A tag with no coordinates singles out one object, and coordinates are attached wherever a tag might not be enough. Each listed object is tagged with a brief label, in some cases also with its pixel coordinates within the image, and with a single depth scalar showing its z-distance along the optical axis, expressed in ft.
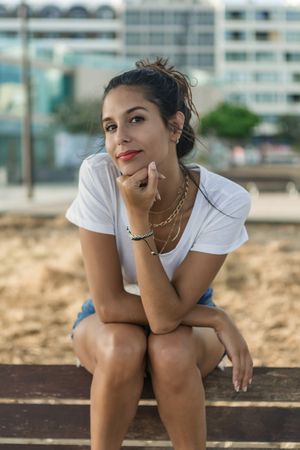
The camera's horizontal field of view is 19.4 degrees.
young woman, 8.52
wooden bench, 9.14
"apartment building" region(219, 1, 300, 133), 359.46
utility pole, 73.67
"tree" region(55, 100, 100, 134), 146.82
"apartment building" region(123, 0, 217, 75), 355.36
